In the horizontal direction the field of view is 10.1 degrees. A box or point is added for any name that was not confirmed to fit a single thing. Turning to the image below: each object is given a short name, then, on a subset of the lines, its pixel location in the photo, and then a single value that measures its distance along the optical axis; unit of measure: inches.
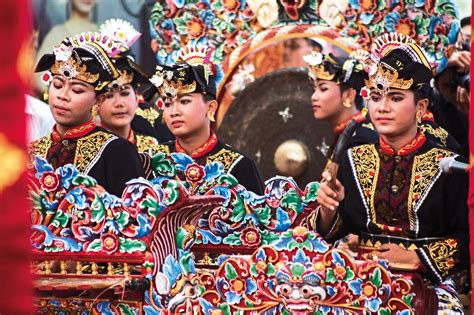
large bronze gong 516.5
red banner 192.5
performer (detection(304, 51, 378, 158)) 473.9
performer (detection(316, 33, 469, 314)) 342.9
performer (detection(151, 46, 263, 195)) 413.3
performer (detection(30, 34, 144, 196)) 381.3
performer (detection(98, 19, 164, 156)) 451.2
